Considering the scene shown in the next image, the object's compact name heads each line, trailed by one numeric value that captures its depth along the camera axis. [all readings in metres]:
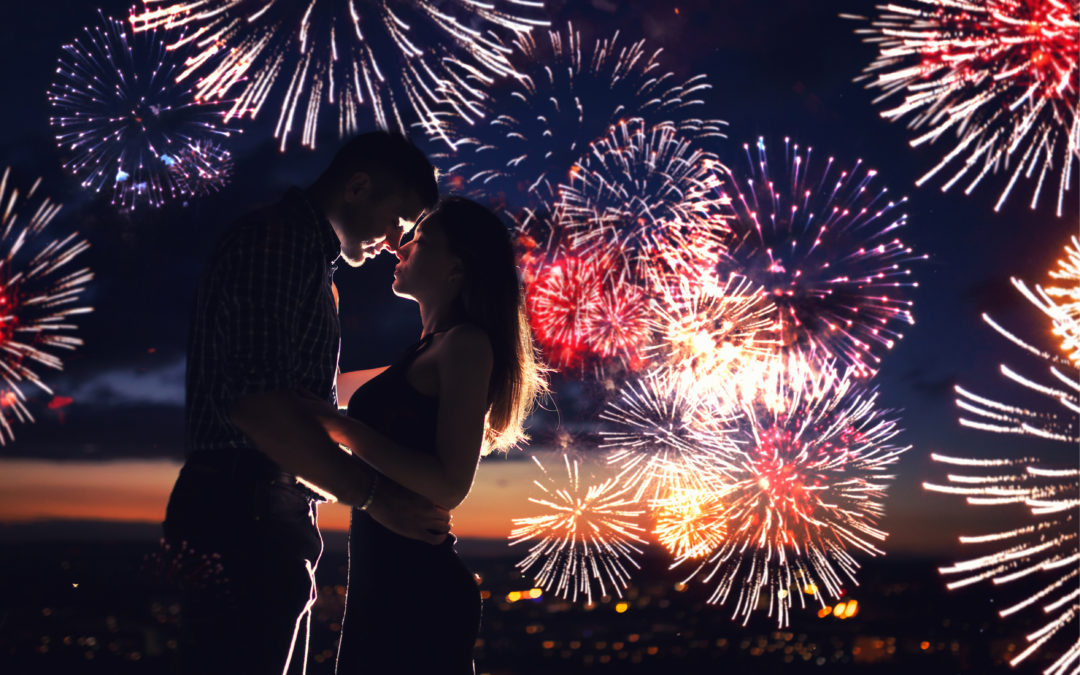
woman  2.62
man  2.30
